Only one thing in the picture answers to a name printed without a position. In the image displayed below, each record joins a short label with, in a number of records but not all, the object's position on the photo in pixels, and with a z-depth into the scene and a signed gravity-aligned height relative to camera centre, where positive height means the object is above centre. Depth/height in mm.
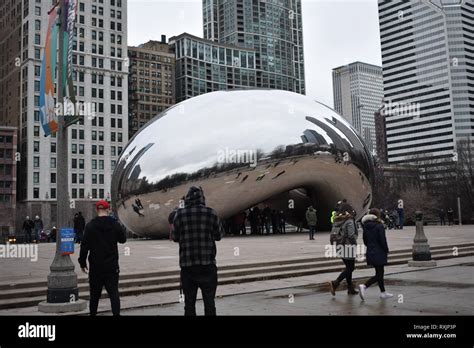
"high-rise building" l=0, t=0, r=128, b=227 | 102750 +26001
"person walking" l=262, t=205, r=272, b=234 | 30616 +244
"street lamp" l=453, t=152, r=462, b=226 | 71812 +6121
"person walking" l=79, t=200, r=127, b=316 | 7262 -415
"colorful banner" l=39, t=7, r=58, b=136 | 9992 +2850
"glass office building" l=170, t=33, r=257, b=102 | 158875 +48513
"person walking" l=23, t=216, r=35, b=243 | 29572 +112
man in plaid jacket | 6434 -321
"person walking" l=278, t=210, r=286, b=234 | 33000 -19
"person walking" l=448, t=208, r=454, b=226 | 47969 -71
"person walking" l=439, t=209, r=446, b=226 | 48581 -139
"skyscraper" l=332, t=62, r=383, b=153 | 193412 +41904
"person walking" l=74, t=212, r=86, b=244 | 26797 +118
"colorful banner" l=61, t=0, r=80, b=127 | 9352 +2908
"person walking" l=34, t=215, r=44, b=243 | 33156 +108
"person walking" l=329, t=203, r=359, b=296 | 10055 -419
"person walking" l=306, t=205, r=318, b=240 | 23888 -9
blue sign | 8820 -265
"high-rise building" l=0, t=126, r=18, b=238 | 96062 +10214
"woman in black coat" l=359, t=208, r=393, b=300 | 9852 -565
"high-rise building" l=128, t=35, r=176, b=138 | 136625 +37542
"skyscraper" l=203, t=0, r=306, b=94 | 188375 +55501
